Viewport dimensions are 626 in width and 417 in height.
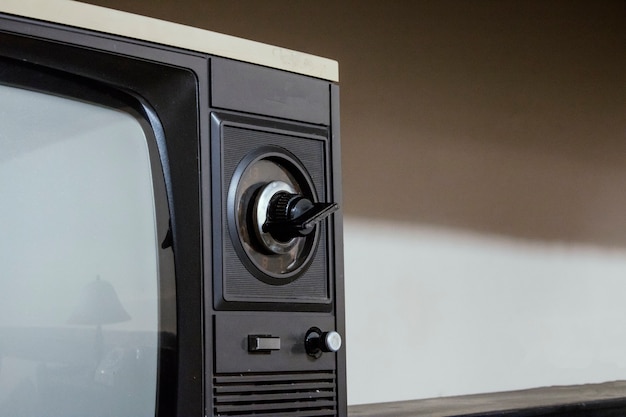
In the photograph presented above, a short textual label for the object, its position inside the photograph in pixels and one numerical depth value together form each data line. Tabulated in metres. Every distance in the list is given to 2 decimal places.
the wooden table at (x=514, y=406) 1.32
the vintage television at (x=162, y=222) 0.99
